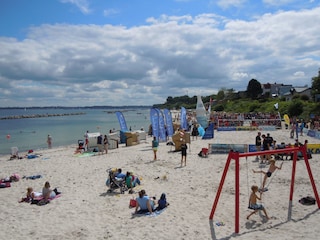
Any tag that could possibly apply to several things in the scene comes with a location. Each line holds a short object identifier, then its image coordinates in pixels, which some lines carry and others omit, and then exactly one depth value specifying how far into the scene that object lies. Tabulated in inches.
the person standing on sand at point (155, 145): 564.7
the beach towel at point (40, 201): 351.5
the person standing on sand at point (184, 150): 513.2
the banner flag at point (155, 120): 798.0
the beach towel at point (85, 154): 707.2
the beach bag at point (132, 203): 328.8
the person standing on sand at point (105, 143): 699.6
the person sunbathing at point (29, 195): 365.4
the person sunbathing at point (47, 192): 359.6
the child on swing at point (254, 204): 271.7
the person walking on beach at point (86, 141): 795.4
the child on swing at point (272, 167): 353.0
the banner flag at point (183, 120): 1039.0
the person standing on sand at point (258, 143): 541.6
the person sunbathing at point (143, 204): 305.4
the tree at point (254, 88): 2984.7
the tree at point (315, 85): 1517.5
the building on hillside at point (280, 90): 2337.6
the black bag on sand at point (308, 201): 310.0
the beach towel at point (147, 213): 300.3
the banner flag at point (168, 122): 887.1
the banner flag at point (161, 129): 827.4
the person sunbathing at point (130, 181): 386.6
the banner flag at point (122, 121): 930.7
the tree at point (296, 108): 1568.7
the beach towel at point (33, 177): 491.2
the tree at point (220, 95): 4160.9
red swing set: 249.1
